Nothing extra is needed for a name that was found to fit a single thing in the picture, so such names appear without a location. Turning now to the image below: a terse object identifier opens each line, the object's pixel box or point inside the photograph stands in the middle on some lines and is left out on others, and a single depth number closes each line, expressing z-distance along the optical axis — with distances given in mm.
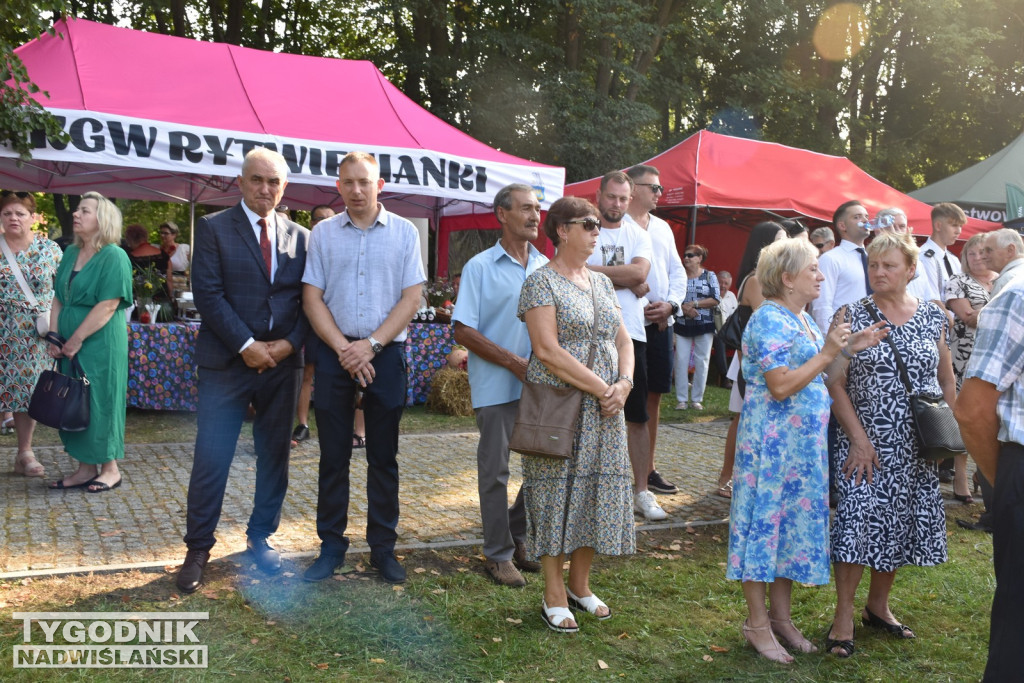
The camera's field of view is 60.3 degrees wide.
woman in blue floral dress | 3695
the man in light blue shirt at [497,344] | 4465
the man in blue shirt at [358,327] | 4363
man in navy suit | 4238
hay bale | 9922
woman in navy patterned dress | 3791
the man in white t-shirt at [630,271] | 5398
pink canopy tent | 8750
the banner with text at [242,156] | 8484
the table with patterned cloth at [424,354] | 10328
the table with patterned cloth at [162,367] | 9172
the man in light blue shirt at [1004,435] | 2506
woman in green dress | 5812
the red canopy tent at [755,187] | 13562
